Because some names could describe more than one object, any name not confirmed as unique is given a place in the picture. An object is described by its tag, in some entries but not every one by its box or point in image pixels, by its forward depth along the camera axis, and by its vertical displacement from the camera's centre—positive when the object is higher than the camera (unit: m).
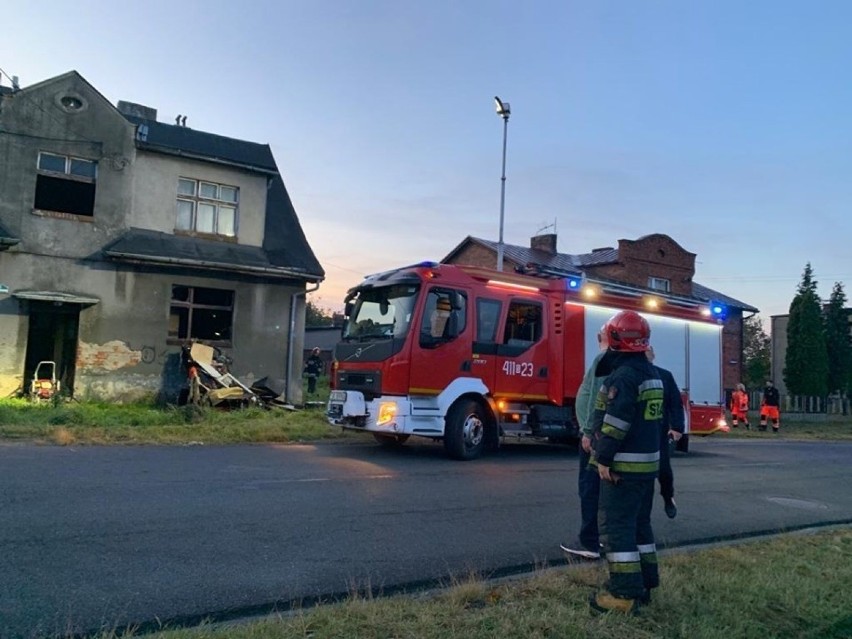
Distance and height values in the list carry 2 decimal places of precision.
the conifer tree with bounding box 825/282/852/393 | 38.91 +3.22
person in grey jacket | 6.00 -0.81
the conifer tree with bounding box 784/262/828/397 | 36.88 +2.54
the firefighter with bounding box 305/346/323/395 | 26.11 +0.38
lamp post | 21.08 +7.96
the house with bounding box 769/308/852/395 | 44.72 +3.33
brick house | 36.16 +6.52
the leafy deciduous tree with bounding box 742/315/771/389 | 54.84 +4.13
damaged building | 16.58 +2.85
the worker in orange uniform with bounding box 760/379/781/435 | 24.73 -0.27
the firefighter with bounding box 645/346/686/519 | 5.37 -0.22
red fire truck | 11.45 +0.57
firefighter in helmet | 4.49 -0.40
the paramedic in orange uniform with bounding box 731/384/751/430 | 25.77 -0.26
